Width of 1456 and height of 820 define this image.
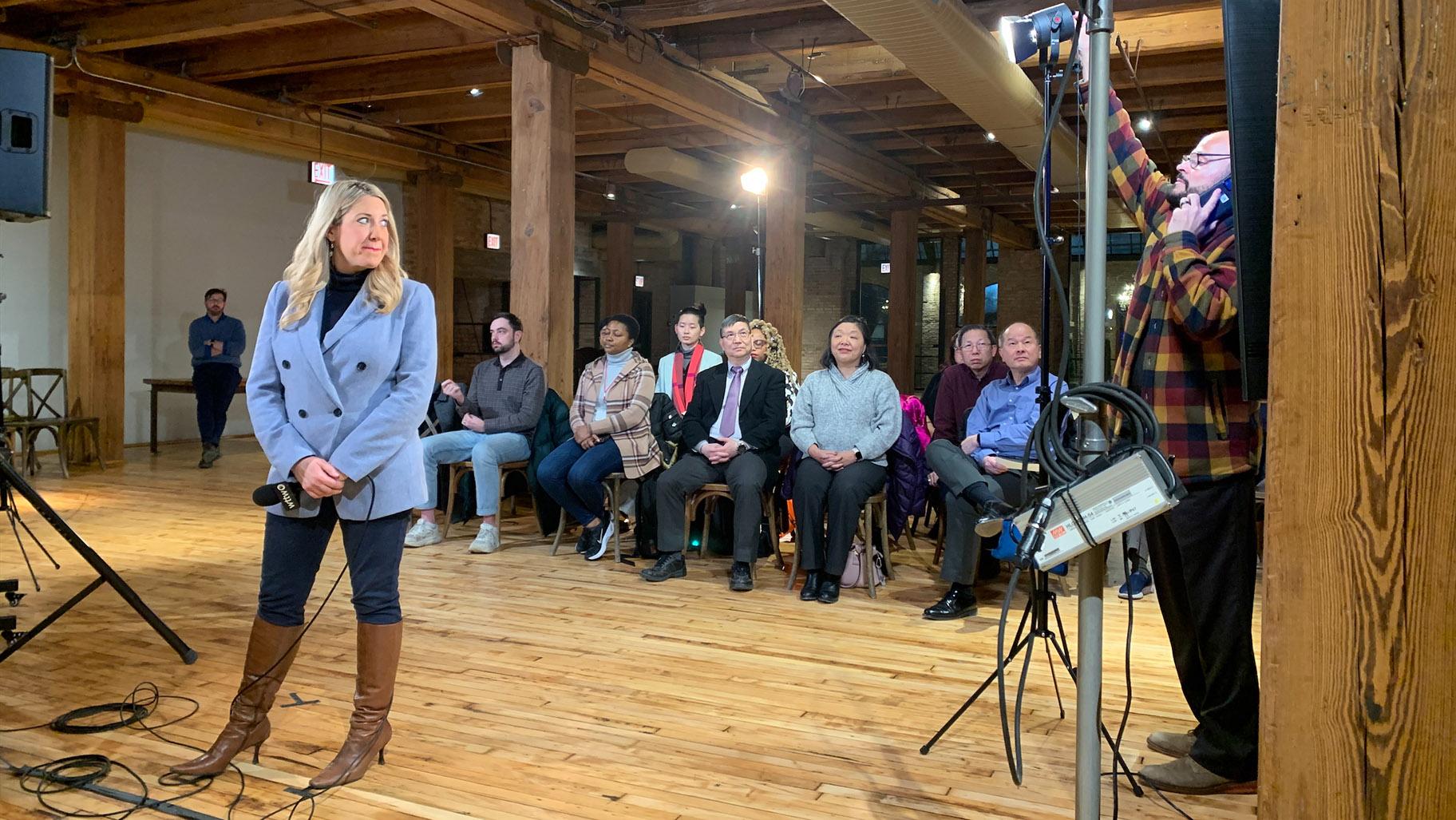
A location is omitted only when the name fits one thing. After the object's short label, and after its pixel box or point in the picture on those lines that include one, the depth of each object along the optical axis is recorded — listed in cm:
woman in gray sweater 445
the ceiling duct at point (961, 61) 496
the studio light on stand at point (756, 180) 890
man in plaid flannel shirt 230
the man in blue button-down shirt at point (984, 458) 419
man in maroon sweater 489
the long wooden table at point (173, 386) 930
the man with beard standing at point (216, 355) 899
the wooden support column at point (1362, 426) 124
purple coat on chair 475
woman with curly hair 592
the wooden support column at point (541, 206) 600
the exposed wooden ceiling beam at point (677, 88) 577
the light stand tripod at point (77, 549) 286
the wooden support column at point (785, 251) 894
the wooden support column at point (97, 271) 815
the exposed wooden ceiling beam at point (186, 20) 640
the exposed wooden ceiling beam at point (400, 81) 791
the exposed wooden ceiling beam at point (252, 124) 793
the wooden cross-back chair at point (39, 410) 754
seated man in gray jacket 543
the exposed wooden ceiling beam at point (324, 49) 695
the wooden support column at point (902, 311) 1223
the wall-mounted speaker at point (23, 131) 281
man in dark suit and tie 470
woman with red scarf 581
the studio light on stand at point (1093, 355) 163
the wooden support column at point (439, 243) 1134
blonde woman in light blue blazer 242
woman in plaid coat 517
